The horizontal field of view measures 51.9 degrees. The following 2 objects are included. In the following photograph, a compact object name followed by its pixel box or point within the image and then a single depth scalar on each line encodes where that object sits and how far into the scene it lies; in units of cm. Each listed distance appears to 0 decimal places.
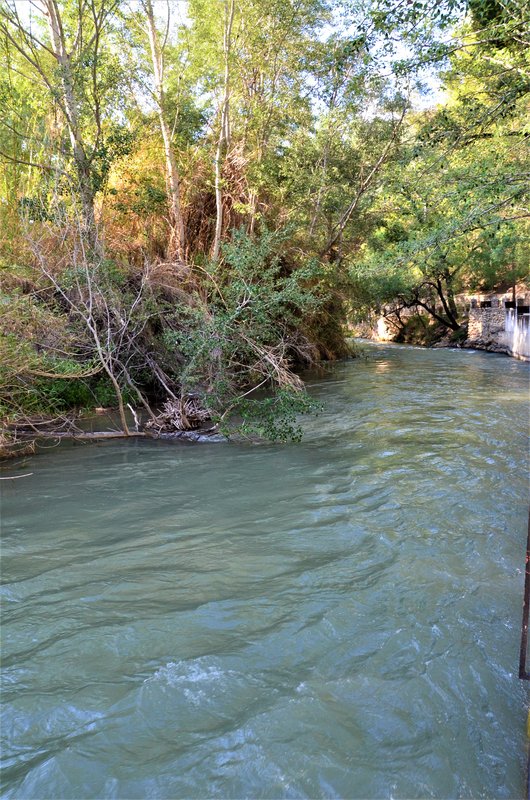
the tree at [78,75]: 1020
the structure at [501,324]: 2219
